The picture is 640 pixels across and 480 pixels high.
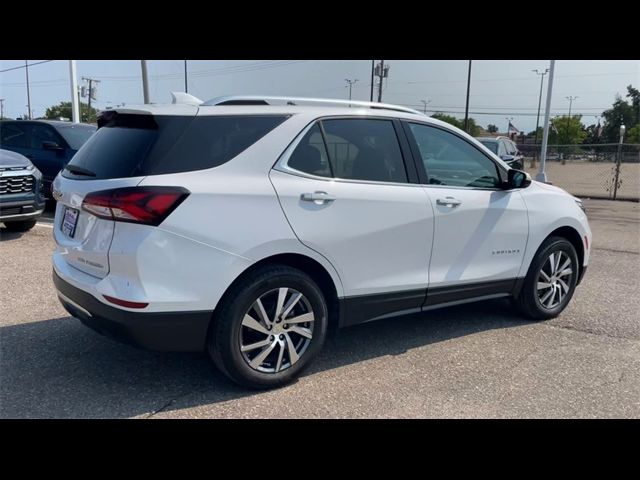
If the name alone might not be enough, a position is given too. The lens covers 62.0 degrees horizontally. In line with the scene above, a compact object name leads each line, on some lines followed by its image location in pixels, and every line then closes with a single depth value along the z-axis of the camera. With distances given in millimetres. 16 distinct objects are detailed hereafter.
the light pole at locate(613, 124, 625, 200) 17688
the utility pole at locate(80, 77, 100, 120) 61372
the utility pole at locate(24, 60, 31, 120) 64431
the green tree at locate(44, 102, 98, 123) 71875
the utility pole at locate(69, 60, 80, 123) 17125
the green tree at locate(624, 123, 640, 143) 57978
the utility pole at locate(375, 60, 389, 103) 32625
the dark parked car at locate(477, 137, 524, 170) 12823
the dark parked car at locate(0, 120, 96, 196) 9867
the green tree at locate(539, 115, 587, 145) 75250
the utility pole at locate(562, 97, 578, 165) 77900
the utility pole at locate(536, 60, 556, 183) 19227
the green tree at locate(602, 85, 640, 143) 68562
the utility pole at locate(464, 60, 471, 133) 35691
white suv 2998
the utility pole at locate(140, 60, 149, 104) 19281
